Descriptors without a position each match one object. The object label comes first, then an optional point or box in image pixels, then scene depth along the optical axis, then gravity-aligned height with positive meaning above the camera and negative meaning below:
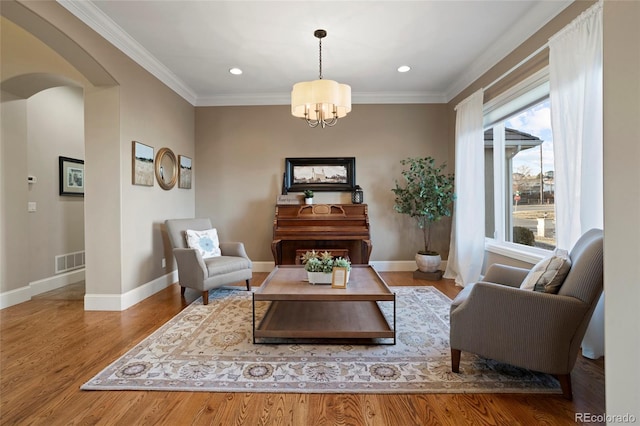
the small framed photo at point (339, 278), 2.38 -0.54
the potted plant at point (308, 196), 4.55 +0.22
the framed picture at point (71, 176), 3.98 +0.51
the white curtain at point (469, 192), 3.64 +0.22
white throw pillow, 3.49 -0.37
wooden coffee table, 2.17 -0.89
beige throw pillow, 1.67 -0.39
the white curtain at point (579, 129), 2.02 +0.57
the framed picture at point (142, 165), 3.24 +0.54
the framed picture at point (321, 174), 4.70 +0.58
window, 2.88 +0.46
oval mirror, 3.71 +0.58
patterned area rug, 1.72 -1.01
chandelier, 2.64 +1.01
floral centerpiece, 2.45 -0.48
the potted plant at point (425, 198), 4.18 +0.17
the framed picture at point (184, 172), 4.29 +0.58
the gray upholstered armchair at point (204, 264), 3.16 -0.58
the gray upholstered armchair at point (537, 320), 1.51 -0.60
